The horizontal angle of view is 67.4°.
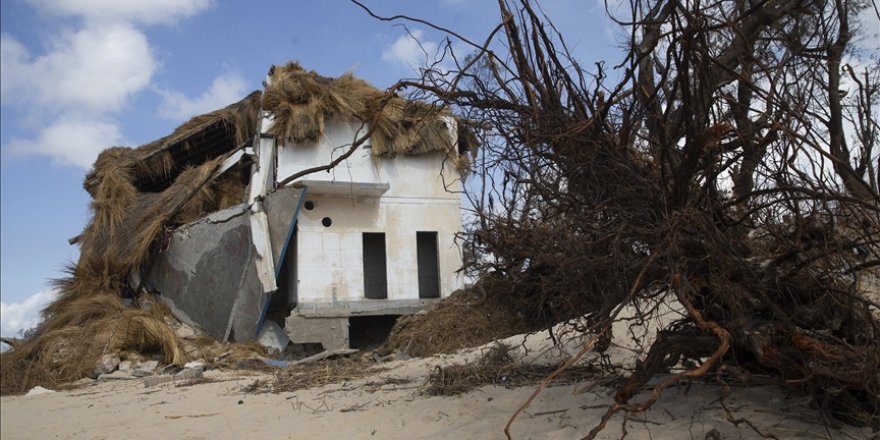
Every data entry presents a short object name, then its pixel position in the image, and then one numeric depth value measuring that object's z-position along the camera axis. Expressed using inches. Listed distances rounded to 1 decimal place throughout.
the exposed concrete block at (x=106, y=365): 365.1
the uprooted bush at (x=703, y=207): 115.6
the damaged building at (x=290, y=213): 451.2
